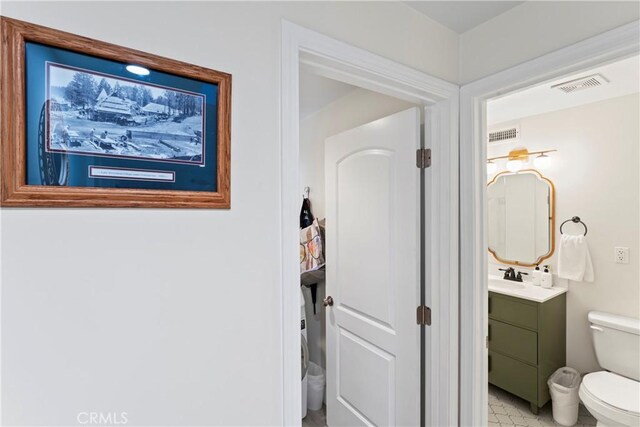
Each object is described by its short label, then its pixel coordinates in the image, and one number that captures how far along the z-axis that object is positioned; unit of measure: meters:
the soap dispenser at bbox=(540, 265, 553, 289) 2.59
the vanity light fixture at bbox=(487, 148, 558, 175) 2.69
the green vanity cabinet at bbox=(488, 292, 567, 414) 2.29
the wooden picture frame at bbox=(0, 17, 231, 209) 0.62
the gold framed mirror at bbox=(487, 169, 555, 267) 2.69
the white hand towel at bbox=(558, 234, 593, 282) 2.40
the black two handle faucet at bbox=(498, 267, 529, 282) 2.82
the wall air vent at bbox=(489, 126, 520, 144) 2.88
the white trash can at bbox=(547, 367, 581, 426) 2.21
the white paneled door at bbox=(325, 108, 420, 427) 1.54
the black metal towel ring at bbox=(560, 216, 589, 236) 2.45
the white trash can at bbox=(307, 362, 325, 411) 2.39
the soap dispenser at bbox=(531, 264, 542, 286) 2.65
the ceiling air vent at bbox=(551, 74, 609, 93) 1.91
